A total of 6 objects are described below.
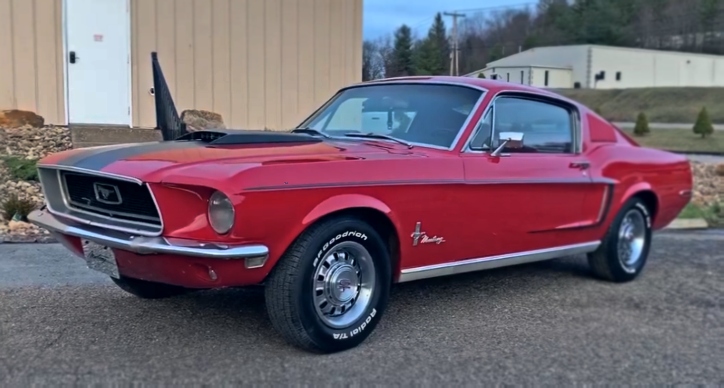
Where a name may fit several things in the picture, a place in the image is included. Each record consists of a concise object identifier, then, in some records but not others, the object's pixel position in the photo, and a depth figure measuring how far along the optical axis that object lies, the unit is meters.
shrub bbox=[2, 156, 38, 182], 8.94
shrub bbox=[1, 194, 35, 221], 7.67
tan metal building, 10.82
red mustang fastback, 3.80
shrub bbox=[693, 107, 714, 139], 30.95
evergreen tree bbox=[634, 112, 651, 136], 32.50
